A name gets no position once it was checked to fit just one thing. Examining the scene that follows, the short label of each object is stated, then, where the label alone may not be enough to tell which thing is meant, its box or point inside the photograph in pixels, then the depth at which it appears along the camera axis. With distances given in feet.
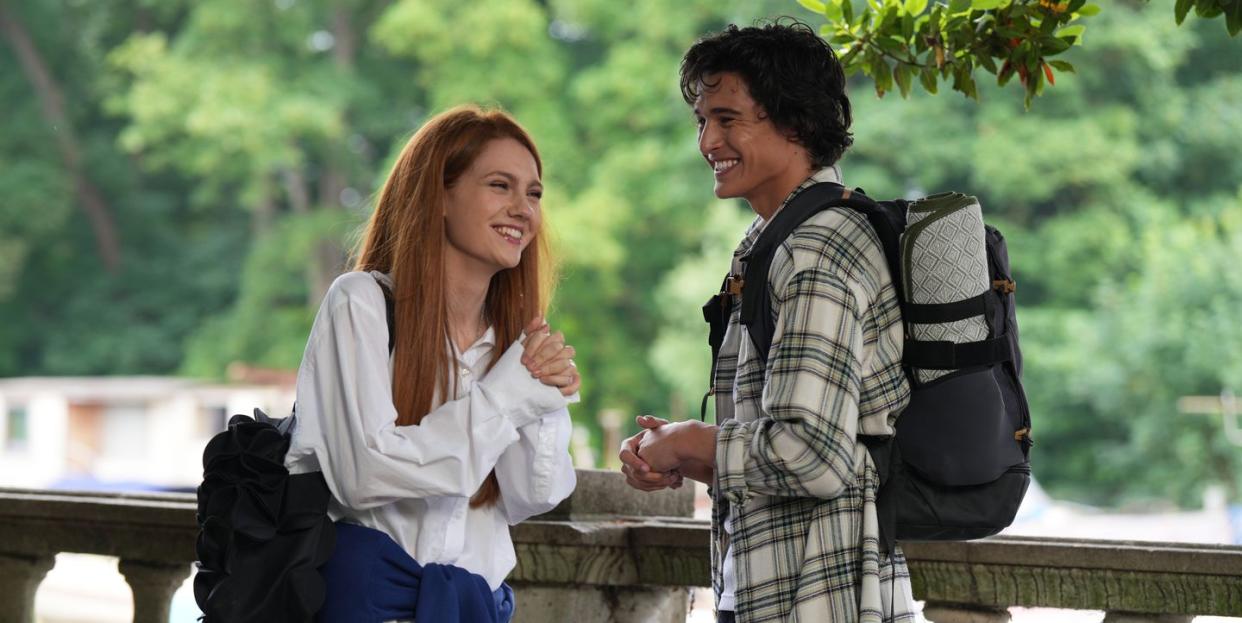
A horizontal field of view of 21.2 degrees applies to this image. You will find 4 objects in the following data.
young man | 13.22
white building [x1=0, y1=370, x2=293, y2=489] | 95.50
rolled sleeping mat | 13.25
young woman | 13.50
